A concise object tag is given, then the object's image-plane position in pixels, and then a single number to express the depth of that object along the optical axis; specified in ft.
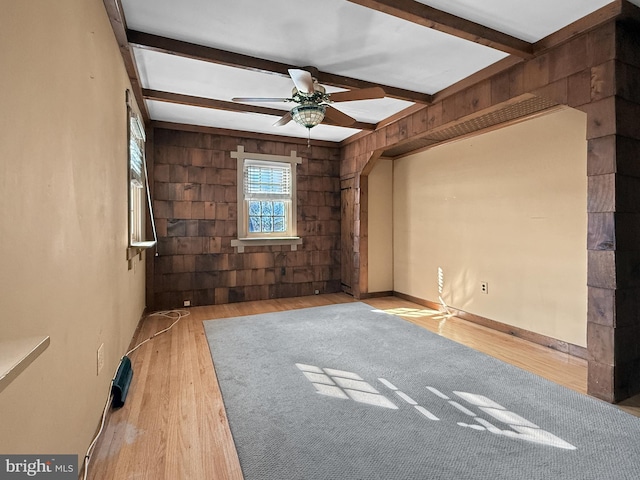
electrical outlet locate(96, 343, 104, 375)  6.14
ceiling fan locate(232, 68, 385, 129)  8.73
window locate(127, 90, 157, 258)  9.50
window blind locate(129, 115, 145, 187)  9.61
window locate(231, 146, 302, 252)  16.26
